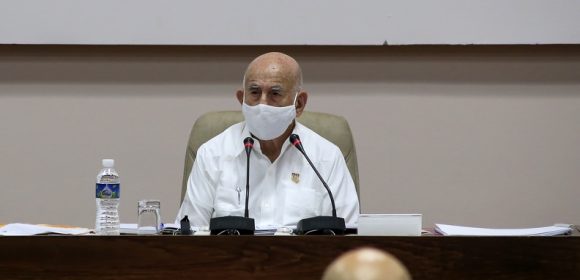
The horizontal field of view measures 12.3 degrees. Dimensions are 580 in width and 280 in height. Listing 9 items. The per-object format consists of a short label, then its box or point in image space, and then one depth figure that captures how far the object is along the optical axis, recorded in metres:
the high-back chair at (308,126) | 8.84
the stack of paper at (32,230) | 7.66
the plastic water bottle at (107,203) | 7.90
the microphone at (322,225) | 7.66
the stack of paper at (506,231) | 7.69
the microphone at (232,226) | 7.64
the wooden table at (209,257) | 7.33
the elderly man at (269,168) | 8.54
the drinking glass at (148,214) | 7.89
